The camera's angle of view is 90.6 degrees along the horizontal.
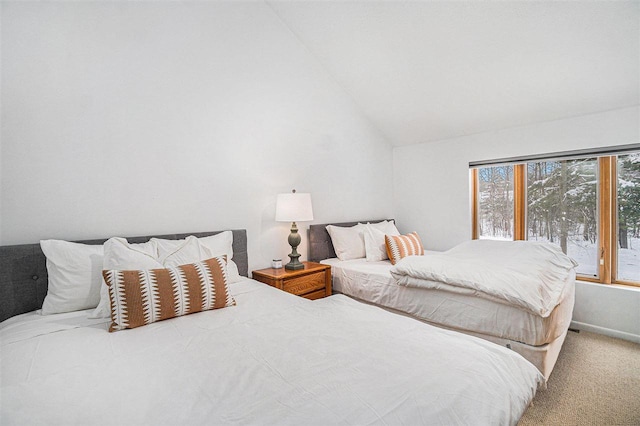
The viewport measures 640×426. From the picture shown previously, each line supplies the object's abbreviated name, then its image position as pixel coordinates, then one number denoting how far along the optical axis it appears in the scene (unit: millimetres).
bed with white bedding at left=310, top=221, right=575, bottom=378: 1873
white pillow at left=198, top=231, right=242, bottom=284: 2350
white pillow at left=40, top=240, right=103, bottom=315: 1735
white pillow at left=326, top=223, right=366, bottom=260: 3404
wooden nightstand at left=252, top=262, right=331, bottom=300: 2703
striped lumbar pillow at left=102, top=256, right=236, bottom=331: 1526
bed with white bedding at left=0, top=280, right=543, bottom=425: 874
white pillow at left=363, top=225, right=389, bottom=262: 3334
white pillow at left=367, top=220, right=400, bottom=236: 3686
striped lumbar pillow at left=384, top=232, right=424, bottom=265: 3158
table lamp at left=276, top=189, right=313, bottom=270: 2904
